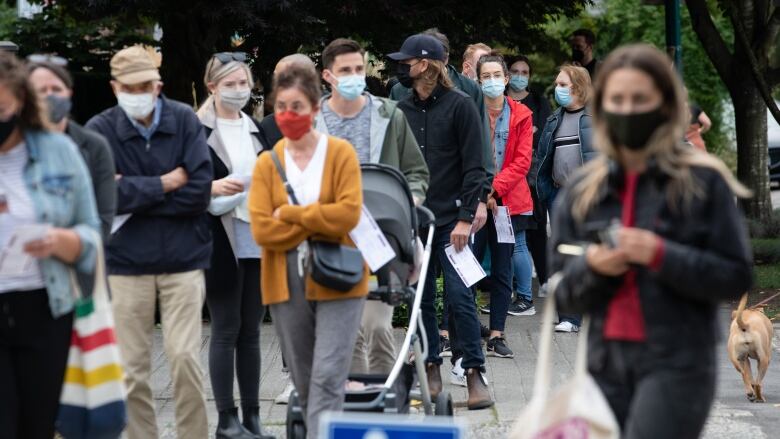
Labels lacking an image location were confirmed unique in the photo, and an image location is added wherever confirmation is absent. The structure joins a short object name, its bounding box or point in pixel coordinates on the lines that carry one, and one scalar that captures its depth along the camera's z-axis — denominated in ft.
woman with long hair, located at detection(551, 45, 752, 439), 26.37
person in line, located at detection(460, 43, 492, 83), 67.92
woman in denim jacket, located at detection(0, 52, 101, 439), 31.71
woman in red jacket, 63.31
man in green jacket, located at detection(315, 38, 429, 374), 46.32
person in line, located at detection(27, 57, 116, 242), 37.81
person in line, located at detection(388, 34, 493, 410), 53.16
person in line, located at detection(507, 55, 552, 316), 76.23
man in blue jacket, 42.96
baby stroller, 41.73
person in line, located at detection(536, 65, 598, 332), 68.03
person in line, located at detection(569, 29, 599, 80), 86.63
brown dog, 56.34
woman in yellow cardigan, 38.78
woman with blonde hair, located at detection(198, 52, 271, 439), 47.39
